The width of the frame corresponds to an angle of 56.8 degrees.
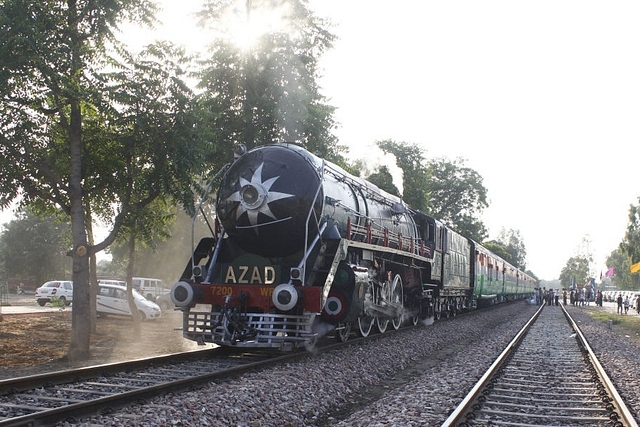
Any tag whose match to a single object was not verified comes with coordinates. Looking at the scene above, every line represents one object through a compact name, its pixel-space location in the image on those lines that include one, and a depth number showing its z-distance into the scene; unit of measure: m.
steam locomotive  9.96
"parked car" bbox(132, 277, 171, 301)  33.44
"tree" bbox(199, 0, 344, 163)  19.16
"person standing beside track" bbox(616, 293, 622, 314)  36.56
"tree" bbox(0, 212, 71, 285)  54.84
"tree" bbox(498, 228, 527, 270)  160.12
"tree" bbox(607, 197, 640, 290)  51.76
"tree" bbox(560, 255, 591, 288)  112.12
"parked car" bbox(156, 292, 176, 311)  30.48
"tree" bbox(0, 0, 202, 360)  11.55
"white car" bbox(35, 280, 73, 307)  27.86
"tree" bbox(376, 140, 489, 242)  65.38
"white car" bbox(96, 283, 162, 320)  22.45
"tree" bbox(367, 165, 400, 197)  30.72
